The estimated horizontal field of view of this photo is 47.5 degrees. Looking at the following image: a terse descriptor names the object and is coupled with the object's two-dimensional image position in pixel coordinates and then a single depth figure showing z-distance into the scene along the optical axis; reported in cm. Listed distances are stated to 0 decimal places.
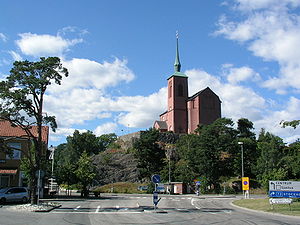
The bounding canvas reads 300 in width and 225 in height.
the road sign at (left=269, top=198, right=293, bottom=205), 2270
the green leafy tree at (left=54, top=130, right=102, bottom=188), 10465
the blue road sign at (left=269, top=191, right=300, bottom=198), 2327
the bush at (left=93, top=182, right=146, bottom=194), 6134
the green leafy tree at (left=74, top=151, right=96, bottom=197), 4081
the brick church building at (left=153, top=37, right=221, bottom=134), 8500
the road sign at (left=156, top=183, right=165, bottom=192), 2255
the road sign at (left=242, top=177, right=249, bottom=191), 3675
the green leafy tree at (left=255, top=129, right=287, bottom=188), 5349
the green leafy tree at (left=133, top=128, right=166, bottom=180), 6569
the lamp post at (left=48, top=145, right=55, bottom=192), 4868
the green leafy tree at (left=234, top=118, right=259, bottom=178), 6300
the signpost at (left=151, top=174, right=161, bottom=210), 2161
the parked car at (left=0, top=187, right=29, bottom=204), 2800
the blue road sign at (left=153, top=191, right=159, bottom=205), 2227
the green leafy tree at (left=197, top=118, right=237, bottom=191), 5769
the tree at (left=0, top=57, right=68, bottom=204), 2302
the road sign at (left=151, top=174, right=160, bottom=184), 2159
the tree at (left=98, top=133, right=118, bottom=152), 11794
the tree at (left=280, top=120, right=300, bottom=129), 2319
